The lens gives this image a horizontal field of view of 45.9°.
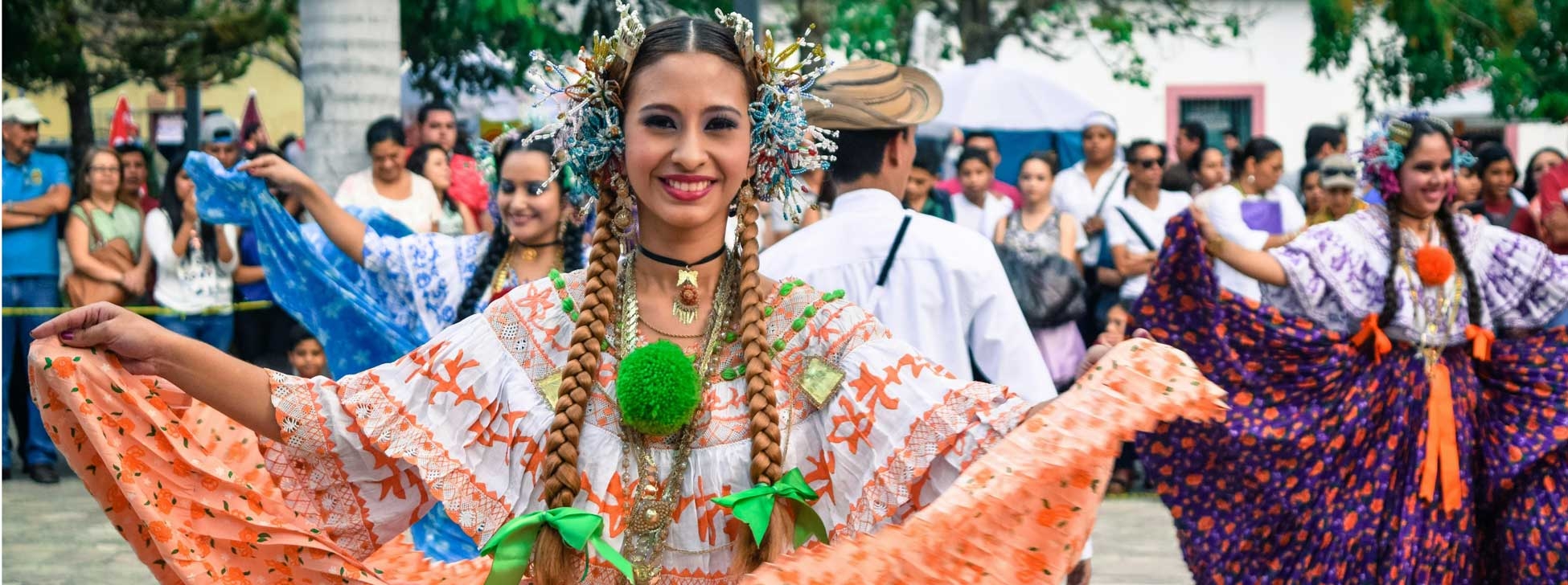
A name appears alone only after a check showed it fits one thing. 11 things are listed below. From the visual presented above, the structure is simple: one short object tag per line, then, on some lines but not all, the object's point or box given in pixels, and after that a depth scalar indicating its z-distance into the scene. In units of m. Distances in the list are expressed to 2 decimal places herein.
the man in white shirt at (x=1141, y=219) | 9.95
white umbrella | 13.41
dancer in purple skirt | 6.00
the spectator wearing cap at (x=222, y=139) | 11.02
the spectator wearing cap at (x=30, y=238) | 9.84
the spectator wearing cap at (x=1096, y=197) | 10.13
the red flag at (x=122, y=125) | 15.99
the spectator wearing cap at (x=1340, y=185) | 10.42
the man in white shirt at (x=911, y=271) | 5.04
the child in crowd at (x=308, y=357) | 8.77
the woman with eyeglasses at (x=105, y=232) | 10.02
